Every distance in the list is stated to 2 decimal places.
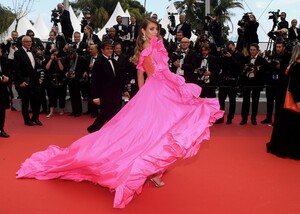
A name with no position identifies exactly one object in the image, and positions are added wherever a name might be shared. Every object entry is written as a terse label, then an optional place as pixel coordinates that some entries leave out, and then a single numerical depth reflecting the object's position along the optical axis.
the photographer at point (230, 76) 8.09
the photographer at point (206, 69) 7.83
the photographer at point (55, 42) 10.36
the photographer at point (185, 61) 7.74
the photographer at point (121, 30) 10.45
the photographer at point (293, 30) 10.32
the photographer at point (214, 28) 10.77
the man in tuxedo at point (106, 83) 5.60
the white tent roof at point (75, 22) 23.23
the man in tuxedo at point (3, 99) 6.54
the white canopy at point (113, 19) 21.65
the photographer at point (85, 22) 11.20
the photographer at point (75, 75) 9.00
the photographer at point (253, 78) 7.90
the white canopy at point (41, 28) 24.58
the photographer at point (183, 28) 10.66
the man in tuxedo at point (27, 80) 7.58
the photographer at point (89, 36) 10.38
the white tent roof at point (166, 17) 21.83
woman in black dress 5.31
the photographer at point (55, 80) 9.04
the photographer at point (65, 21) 11.44
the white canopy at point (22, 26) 20.48
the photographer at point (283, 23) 10.22
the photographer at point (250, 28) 10.59
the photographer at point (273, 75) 7.81
